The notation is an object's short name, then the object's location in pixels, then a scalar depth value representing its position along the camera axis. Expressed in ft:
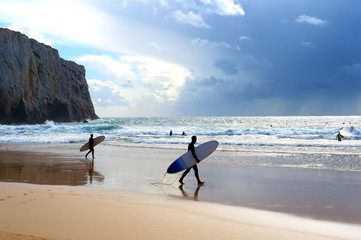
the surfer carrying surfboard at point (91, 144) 60.39
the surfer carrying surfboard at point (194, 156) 35.12
